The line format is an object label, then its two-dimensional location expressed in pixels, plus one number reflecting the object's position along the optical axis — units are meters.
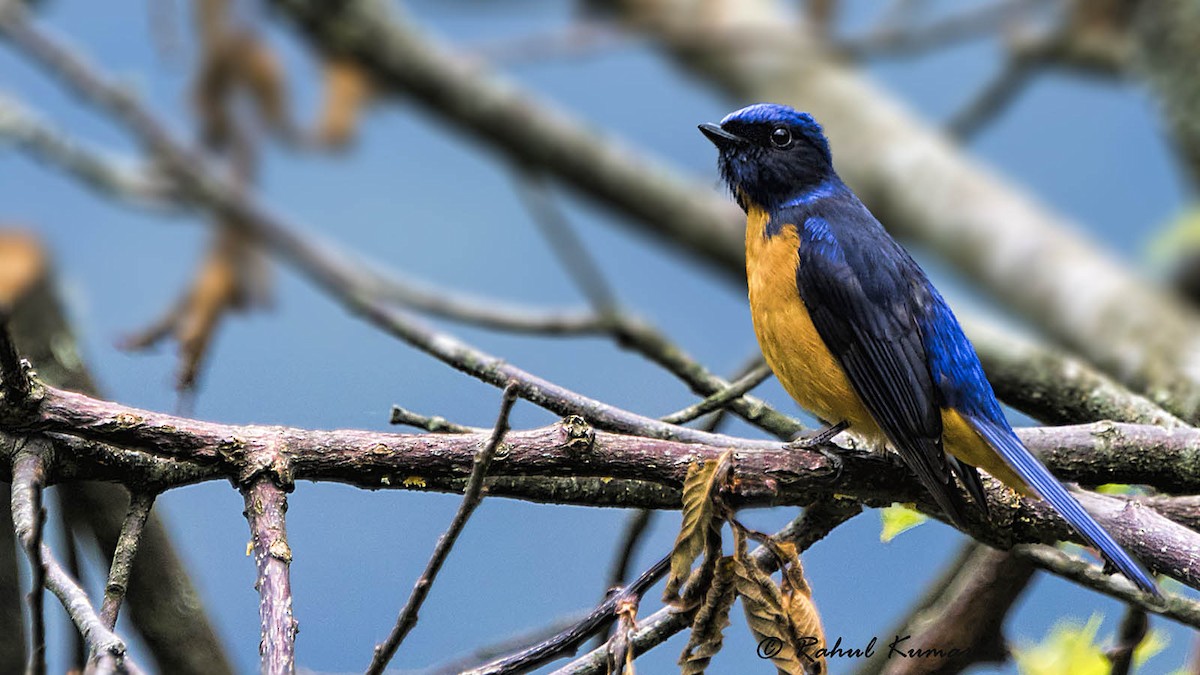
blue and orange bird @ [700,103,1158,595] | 6.03
